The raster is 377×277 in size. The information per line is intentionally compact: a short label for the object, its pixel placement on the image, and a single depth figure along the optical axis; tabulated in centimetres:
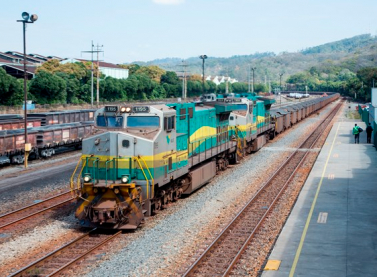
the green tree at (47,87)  7006
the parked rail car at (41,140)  2983
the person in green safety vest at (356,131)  4116
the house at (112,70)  12516
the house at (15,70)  8719
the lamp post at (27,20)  2962
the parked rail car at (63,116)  4194
